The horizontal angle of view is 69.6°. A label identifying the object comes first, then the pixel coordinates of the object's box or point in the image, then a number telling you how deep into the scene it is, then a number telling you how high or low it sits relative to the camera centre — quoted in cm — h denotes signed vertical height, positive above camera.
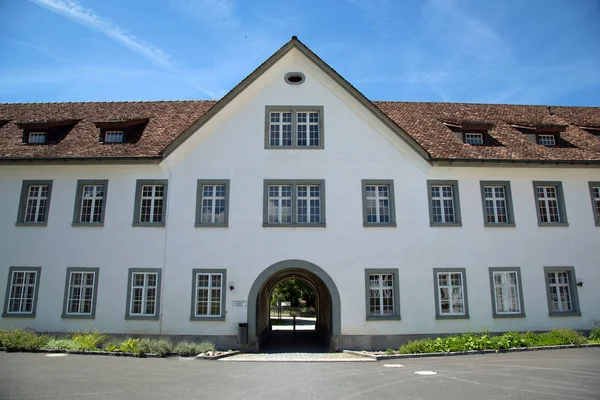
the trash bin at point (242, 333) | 1731 -143
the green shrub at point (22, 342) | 1550 -158
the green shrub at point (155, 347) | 1560 -180
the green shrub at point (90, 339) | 1608 -159
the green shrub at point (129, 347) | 1567 -179
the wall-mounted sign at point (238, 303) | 1791 -26
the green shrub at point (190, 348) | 1590 -189
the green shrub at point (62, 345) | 1580 -174
